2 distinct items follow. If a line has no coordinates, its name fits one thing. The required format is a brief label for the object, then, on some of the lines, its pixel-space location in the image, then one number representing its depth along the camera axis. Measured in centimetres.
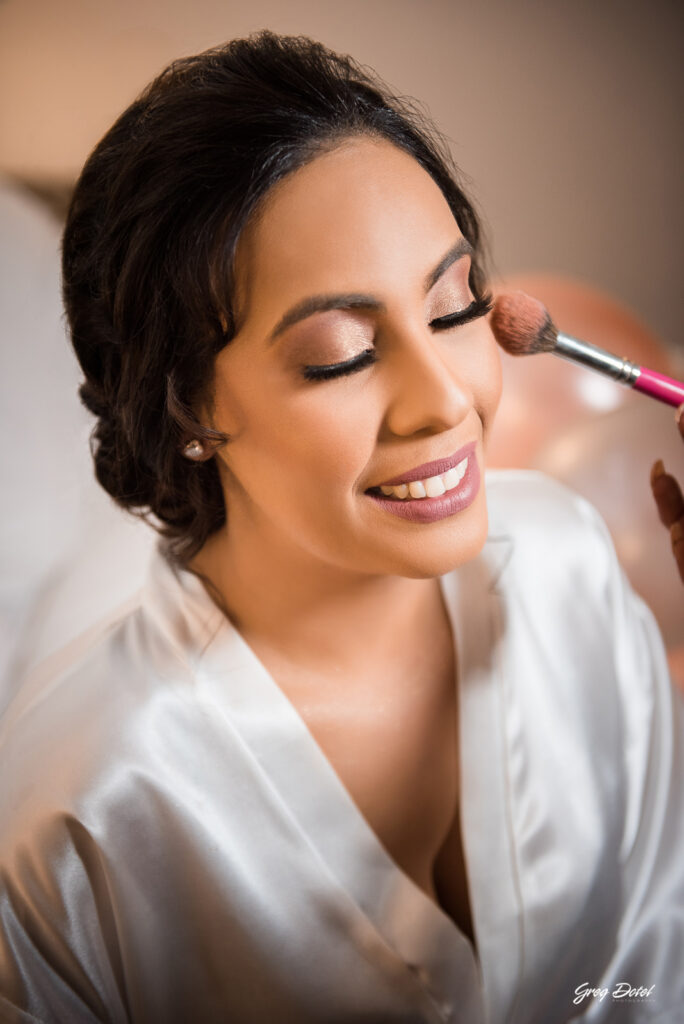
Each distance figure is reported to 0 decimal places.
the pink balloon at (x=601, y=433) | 95
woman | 47
